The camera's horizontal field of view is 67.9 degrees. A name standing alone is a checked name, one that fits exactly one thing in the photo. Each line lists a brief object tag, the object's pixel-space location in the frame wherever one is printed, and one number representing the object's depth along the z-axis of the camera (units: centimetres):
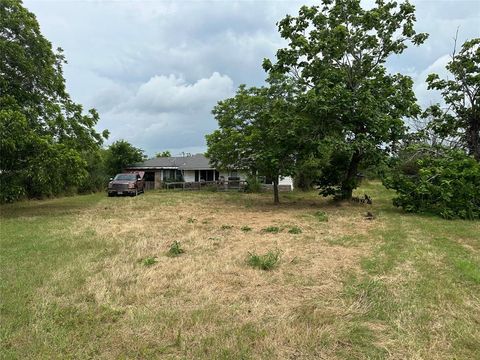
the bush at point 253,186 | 2916
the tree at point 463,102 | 1659
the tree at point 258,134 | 1614
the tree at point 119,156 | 3566
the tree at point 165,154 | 6116
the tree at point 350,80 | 1506
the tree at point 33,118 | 1319
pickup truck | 2547
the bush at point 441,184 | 1284
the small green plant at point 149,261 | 648
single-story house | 3600
